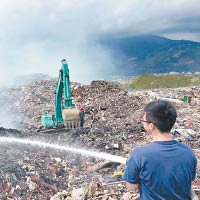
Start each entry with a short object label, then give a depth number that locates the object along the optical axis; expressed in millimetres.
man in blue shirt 1897
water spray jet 7491
